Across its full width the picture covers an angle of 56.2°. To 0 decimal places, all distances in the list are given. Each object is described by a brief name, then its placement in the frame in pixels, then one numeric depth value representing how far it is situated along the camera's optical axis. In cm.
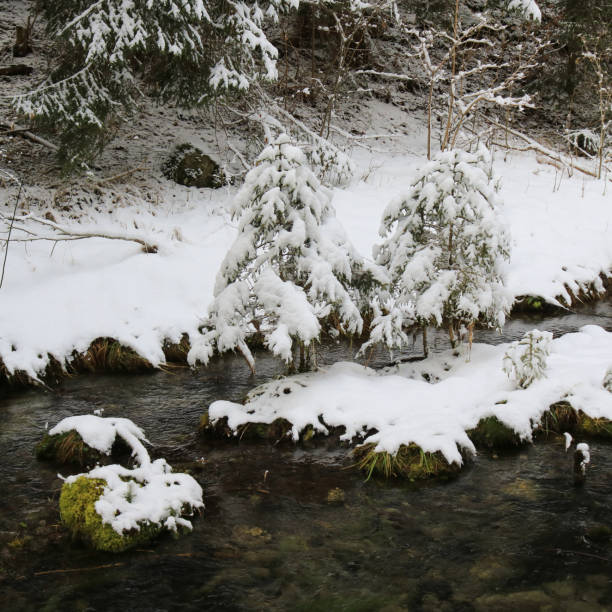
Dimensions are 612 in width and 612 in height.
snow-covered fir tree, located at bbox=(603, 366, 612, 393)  578
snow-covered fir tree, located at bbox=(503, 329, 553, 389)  584
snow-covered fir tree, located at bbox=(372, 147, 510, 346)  623
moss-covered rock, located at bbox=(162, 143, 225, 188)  1402
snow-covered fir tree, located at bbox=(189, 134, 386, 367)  570
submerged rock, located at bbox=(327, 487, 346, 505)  474
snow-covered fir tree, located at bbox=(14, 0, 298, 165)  938
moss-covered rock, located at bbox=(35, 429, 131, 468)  544
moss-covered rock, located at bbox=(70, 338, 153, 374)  786
